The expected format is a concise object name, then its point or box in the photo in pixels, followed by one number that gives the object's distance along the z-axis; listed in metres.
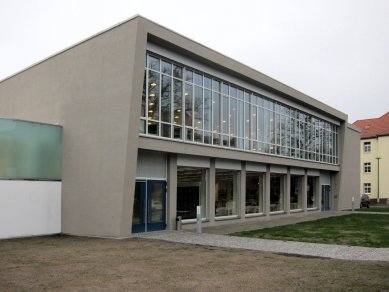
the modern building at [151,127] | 16.45
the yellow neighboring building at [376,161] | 56.84
